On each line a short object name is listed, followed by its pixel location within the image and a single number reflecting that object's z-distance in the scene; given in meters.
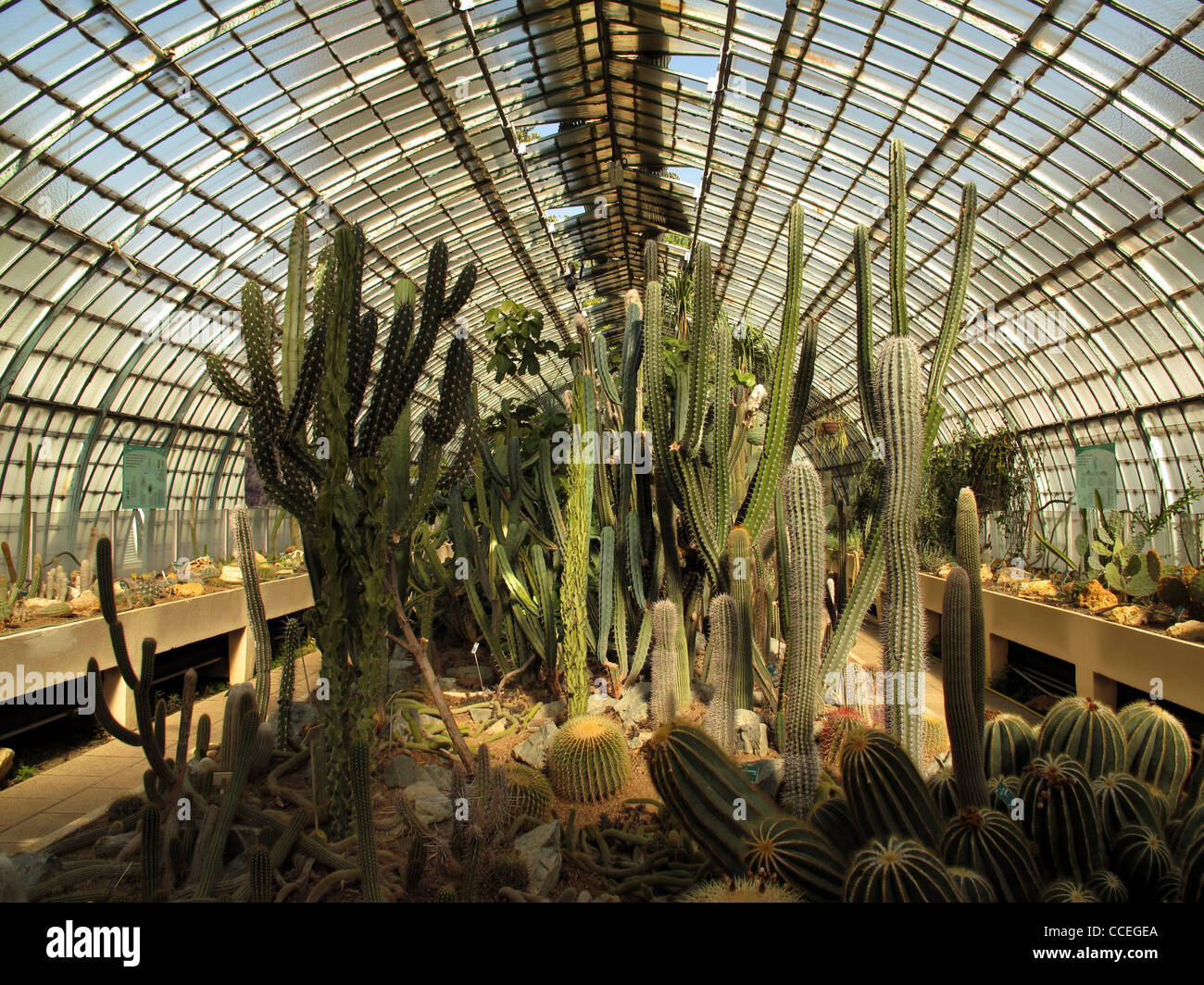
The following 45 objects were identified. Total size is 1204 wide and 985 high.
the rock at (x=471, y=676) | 7.39
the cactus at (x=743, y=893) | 2.57
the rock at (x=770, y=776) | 4.19
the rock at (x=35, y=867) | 3.60
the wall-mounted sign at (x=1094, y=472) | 7.69
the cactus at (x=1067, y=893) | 2.44
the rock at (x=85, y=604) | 8.14
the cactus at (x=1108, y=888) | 2.54
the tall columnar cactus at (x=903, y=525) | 3.72
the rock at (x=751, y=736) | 4.95
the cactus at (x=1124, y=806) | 2.84
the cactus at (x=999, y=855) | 2.60
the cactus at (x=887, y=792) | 2.84
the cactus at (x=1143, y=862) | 2.58
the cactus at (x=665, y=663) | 5.26
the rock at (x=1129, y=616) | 6.99
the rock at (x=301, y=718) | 5.53
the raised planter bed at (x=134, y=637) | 6.82
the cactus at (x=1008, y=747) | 3.51
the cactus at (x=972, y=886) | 2.40
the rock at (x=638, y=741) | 5.39
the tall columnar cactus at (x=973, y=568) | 3.38
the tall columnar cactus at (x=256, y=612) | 4.98
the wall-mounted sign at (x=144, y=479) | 7.45
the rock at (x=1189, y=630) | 6.11
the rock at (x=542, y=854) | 3.44
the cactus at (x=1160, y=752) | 3.33
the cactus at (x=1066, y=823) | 2.73
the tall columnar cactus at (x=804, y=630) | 3.83
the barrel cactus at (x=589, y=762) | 4.54
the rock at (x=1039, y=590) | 9.28
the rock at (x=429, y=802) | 4.09
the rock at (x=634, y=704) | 5.87
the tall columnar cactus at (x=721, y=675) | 4.69
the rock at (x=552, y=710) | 6.22
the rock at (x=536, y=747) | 5.08
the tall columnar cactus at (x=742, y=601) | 4.79
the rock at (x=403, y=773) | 4.67
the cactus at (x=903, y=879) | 2.25
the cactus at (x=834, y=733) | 4.81
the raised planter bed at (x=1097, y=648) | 5.87
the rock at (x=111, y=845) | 3.94
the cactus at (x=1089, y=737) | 3.29
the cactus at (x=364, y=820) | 3.05
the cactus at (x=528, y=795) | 4.16
